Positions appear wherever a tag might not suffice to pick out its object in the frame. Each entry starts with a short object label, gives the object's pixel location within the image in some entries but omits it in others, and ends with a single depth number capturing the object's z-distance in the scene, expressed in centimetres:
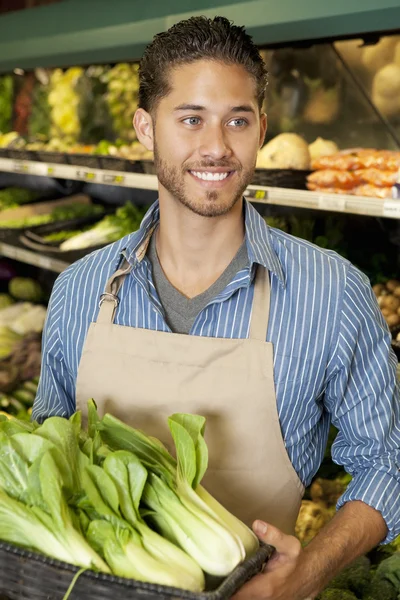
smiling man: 186
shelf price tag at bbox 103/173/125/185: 405
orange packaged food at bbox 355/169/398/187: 296
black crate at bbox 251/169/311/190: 320
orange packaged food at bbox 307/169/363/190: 308
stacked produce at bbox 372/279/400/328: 317
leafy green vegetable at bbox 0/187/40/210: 562
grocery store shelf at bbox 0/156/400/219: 277
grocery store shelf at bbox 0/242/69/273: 440
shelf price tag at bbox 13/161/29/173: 488
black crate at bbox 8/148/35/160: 491
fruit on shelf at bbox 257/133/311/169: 334
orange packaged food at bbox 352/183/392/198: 293
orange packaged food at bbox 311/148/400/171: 307
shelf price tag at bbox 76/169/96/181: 427
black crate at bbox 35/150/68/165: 460
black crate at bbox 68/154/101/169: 429
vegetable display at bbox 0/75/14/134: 586
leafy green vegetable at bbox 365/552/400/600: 254
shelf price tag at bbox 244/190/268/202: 319
